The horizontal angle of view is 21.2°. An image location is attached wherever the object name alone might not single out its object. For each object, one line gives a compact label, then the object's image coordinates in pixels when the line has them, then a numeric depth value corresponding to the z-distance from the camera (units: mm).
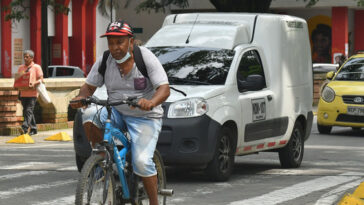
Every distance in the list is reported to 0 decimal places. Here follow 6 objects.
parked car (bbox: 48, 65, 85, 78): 35812
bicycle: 6836
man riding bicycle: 7367
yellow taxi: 19383
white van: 10867
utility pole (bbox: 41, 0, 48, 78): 25672
